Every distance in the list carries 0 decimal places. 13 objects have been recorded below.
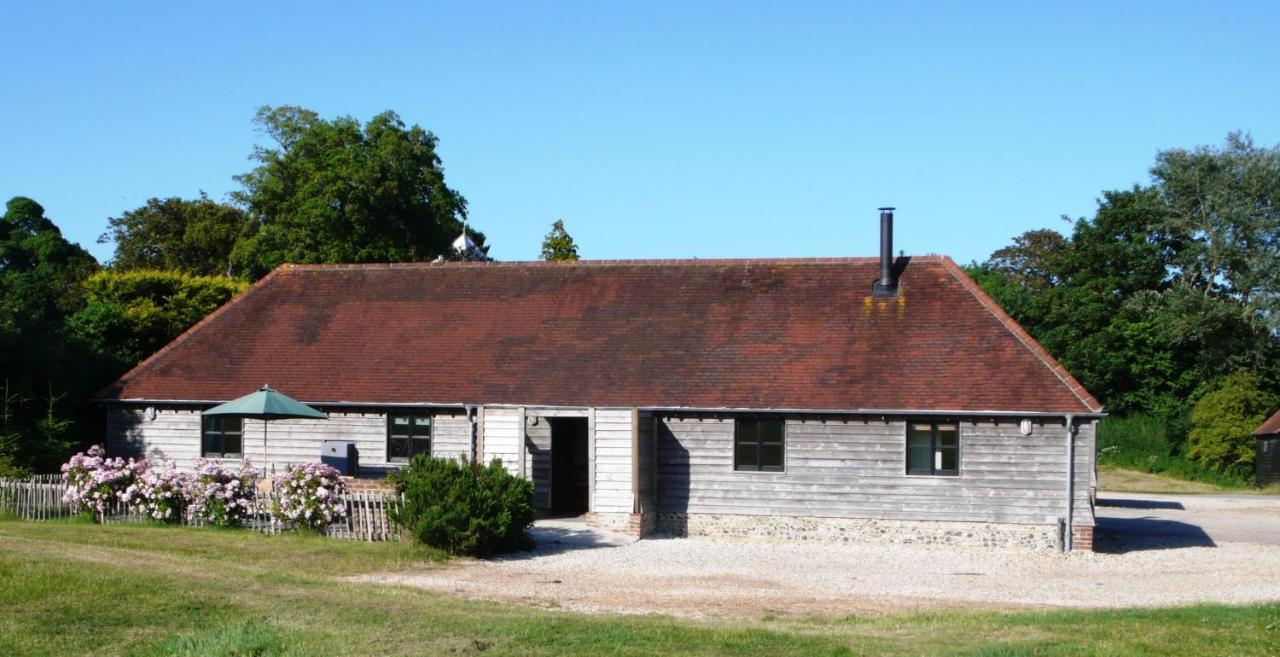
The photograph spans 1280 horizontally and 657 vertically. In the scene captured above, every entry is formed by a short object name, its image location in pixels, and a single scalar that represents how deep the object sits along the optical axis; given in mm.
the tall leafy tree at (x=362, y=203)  46062
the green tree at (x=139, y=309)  32344
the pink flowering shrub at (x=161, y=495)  23500
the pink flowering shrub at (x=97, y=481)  23562
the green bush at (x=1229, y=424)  48188
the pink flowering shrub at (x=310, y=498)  22750
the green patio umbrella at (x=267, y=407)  24453
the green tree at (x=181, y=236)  62000
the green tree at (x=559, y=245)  57125
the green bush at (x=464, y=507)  21094
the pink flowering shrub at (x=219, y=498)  23312
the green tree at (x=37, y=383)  27031
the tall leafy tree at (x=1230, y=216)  52156
